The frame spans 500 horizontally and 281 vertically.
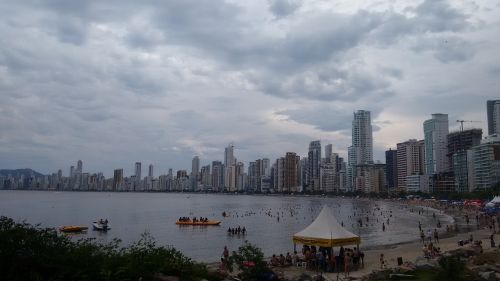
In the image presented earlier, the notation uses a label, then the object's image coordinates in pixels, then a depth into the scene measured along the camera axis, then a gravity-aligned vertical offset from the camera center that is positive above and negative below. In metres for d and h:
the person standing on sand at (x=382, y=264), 24.84 -4.24
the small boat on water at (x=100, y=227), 62.94 -5.70
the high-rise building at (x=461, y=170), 178.75 +8.14
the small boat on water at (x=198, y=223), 72.69 -5.76
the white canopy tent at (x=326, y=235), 24.08 -2.53
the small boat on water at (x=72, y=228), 62.53 -6.00
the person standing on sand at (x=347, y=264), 24.46 -4.18
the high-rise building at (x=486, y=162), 157.50 +9.90
